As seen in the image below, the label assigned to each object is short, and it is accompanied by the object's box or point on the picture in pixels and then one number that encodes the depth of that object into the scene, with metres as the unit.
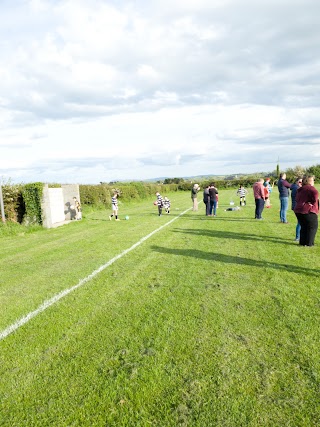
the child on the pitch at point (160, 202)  19.45
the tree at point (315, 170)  63.67
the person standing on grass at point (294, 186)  12.77
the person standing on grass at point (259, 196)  14.96
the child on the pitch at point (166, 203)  20.63
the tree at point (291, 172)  61.28
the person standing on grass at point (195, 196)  20.13
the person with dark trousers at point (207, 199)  18.09
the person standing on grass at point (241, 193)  23.78
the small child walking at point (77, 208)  20.38
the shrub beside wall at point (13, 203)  15.77
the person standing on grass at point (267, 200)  20.78
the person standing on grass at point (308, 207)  8.20
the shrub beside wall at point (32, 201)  16.09
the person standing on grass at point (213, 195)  17.77
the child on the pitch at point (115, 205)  18.69
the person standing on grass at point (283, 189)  13.49
